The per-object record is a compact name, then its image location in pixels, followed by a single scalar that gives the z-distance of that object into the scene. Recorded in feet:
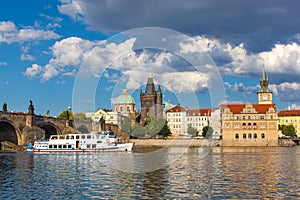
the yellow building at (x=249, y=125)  412.98
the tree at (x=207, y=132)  451.12
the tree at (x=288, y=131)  499.92
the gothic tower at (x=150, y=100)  603.10
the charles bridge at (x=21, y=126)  276.25
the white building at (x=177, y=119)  543.39
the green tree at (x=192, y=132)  464.65
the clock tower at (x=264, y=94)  554.05
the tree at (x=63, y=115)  507.63
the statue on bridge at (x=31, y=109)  292.40
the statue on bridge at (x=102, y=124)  402.44
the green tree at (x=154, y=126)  451.89
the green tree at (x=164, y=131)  449.06
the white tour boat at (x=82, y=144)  251.80
